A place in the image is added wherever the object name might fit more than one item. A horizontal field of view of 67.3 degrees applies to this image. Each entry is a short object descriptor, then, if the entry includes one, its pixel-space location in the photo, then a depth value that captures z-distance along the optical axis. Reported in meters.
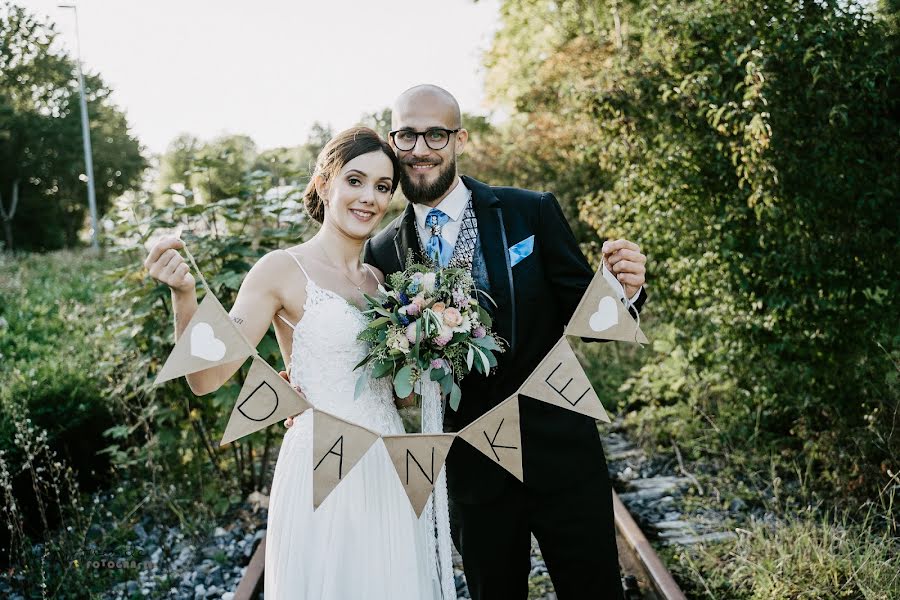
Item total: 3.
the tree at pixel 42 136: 36.09
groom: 2.99
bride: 2.58
